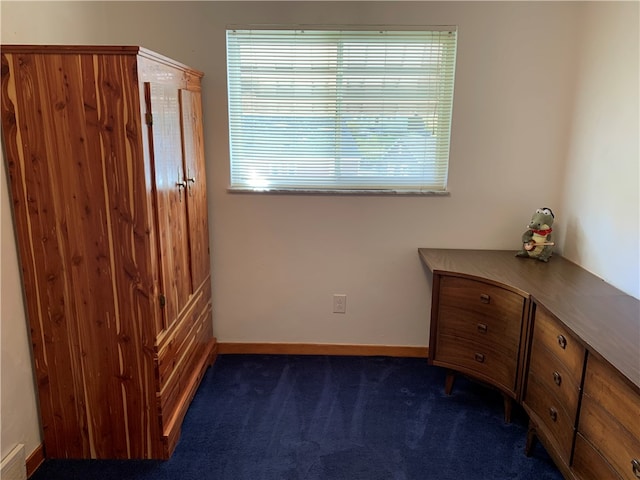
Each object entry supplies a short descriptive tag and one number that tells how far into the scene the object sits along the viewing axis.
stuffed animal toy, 2.54
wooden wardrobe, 1.70
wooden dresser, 1.48
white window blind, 2.61
